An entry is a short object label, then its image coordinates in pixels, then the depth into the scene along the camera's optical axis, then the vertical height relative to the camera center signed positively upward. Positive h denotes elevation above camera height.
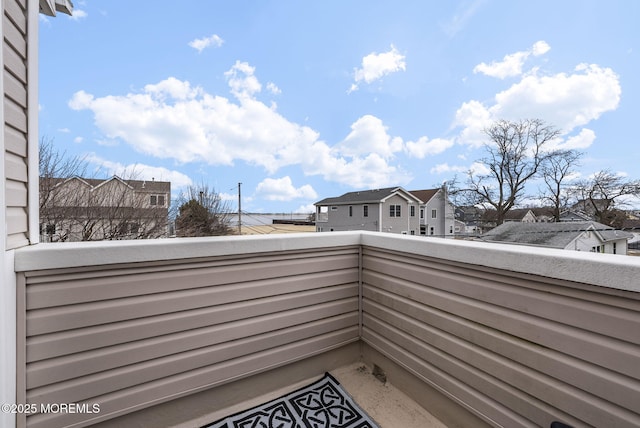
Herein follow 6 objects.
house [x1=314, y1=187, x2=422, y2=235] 17.78 +0.41
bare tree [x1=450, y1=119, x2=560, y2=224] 16.47 +3.42
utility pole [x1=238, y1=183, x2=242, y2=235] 11.01 +0.15
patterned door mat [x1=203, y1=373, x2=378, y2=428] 1.52 -1.16
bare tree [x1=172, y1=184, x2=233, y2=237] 7.53 +0.14
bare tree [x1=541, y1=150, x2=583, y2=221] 11.79 +2.12
